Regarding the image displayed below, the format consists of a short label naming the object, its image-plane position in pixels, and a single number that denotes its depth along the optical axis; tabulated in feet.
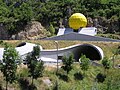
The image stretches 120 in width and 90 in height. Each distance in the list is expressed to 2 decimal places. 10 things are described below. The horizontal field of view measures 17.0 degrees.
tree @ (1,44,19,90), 133.49
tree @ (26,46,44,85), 139.23
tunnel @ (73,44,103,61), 181.98
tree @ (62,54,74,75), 150.82
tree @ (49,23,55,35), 239.93
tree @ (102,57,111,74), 155.93
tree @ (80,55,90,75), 152.66
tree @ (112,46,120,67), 168.66
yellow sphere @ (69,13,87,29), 218.79
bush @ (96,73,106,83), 153.23
